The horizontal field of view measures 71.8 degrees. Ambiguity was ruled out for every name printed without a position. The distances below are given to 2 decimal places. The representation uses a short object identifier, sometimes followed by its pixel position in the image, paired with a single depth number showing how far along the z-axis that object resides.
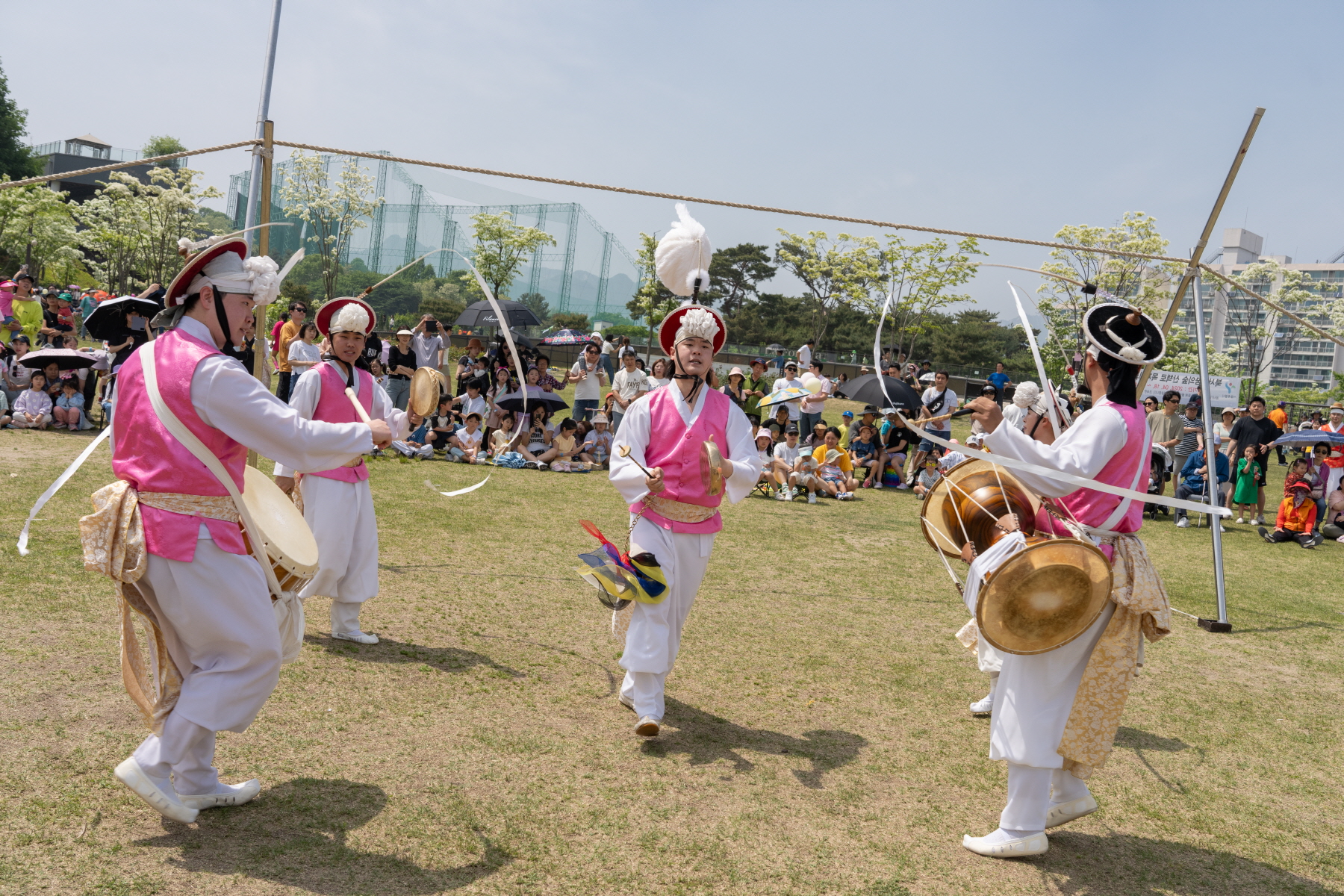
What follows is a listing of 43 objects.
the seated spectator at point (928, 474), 13.94
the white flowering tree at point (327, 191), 36.19
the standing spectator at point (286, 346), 11.70
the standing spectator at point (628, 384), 13.64
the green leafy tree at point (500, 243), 35.34
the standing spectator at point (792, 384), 14.30
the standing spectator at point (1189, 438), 15.02
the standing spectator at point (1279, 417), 15.76
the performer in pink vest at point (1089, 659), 3.46
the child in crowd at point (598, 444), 13.67
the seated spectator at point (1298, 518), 12.02
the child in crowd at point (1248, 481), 13.68
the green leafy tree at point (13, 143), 49.06
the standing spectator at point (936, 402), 13.81
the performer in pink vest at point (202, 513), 3.08
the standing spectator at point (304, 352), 11.21
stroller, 13.92
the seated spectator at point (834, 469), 12.86
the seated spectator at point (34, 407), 11.80
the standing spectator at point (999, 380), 13.79
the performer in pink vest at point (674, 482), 4.43
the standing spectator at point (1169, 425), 14.66
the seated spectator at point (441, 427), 13.23
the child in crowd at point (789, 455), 12.44
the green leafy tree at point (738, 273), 53.97
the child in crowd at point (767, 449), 12.25
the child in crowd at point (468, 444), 12.98
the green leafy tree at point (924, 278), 31.47
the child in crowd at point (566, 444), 13.18
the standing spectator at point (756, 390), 16.52
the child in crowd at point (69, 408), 12.12
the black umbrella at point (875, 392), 13.17
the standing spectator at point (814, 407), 14.43
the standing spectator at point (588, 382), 14.36
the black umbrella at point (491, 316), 15.49
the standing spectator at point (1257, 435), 13.78
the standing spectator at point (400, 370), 11.28
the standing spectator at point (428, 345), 12.02
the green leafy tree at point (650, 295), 36.16
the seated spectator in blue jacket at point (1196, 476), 13.65
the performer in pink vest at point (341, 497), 5.22
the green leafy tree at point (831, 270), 34.97
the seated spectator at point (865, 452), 14.34
